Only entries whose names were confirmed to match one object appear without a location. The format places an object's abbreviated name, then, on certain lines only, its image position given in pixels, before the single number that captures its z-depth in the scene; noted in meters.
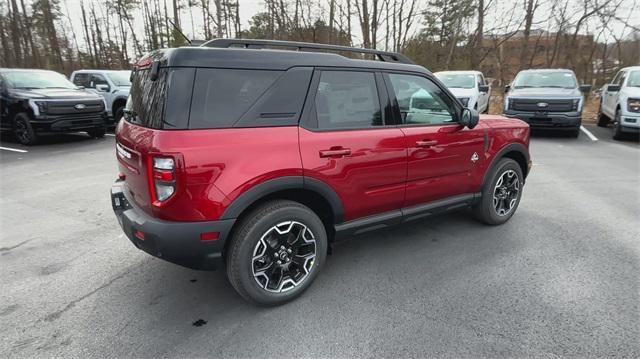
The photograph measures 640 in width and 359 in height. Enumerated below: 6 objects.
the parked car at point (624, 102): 9.25
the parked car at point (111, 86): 11.98
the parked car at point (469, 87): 11.32
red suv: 2.36
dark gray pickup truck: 9.76
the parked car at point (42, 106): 9.20
